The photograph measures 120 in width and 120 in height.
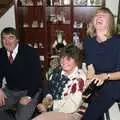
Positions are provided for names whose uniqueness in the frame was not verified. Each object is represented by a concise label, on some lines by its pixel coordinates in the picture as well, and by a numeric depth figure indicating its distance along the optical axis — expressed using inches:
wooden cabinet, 104.2
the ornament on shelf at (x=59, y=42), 108.4
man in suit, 67.9
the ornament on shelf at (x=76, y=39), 106.4
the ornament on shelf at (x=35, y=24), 108.7
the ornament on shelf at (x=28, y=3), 106.5
